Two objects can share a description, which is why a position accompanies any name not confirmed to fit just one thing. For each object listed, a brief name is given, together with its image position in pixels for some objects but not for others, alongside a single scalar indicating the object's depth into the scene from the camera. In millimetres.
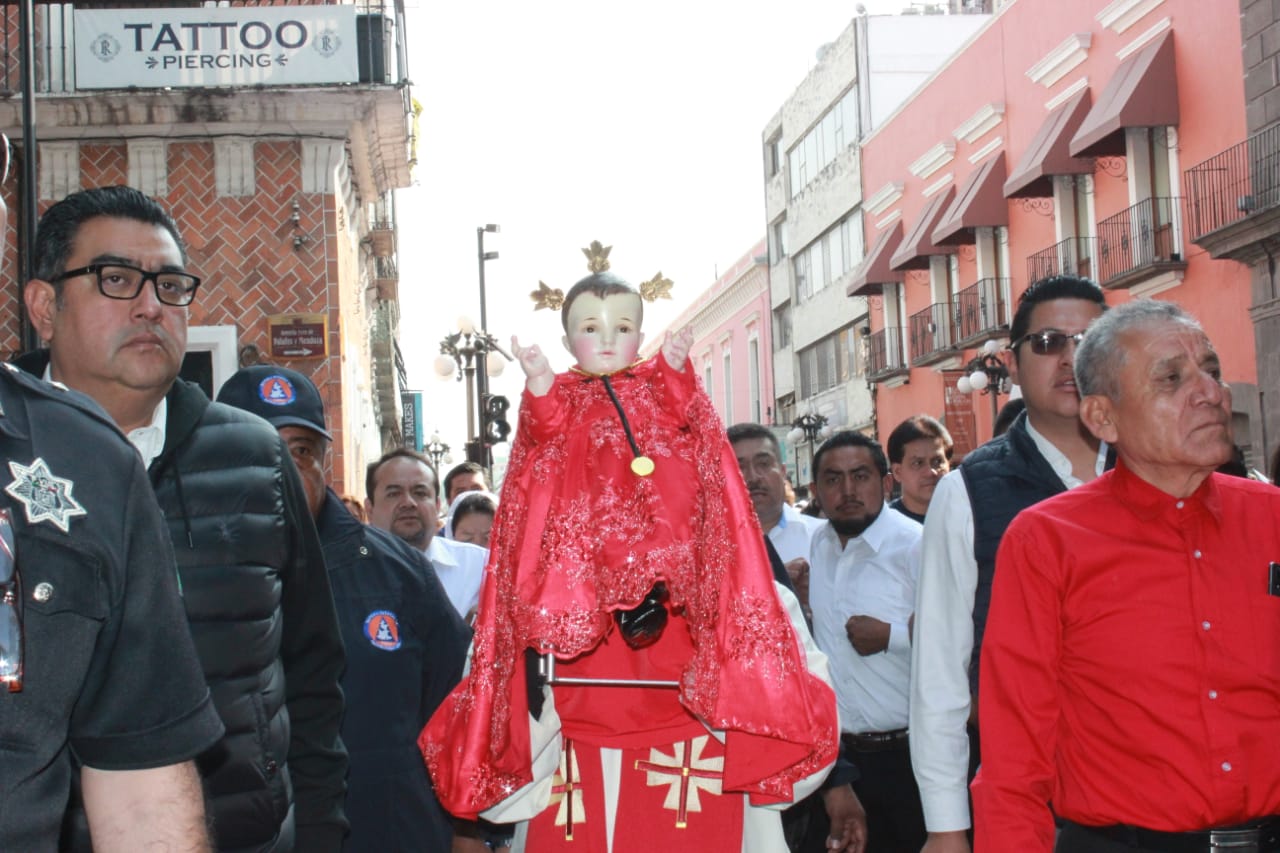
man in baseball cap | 4586
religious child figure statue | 3838
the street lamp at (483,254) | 27088
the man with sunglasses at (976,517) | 3973
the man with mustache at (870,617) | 6230
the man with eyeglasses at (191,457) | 3352
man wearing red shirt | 3258
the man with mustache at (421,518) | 6961
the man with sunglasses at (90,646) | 1948
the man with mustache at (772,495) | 7249
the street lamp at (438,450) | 38103
